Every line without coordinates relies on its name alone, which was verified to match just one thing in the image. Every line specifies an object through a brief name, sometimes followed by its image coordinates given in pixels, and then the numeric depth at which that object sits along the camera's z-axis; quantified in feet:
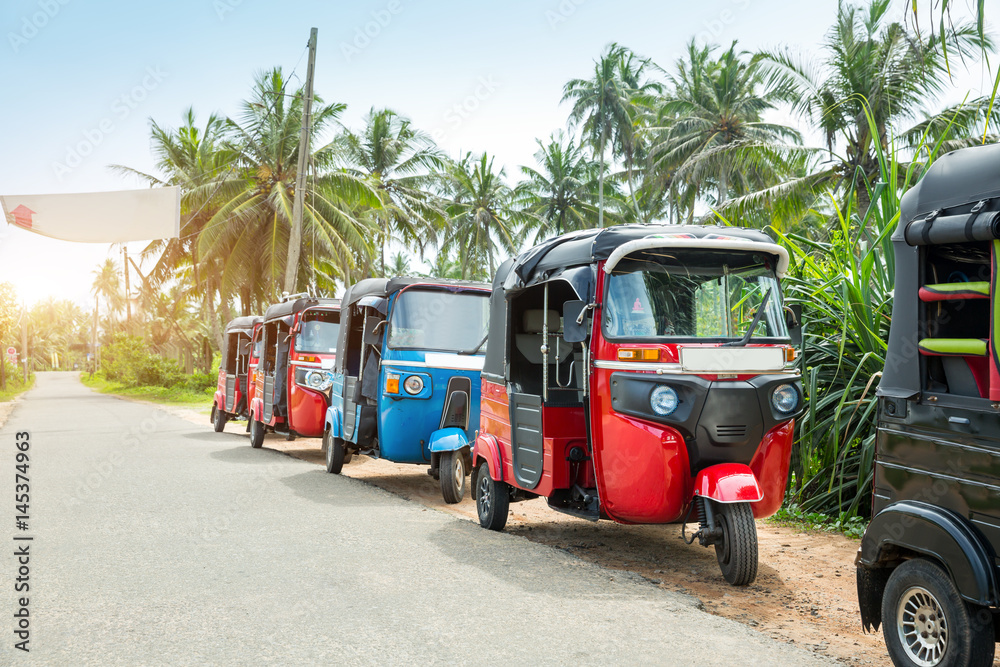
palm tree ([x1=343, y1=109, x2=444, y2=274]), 120.98
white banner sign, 36.81
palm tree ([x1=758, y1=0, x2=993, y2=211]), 80.38
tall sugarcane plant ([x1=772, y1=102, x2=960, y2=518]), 24.59
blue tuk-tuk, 32.83
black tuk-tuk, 11.24
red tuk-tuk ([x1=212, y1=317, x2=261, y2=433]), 60.23
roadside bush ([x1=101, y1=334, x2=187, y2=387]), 132.72
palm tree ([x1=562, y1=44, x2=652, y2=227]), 147.43
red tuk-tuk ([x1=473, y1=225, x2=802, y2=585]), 18.93
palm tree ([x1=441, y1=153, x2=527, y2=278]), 154.92
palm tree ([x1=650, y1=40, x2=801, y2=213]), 116.06
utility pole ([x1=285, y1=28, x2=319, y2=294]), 67.03
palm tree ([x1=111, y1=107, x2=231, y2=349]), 105.09
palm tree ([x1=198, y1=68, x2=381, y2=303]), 93.20
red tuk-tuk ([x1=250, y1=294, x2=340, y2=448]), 44.83
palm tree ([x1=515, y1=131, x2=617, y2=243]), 156.66
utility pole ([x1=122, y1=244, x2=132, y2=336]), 172.17
